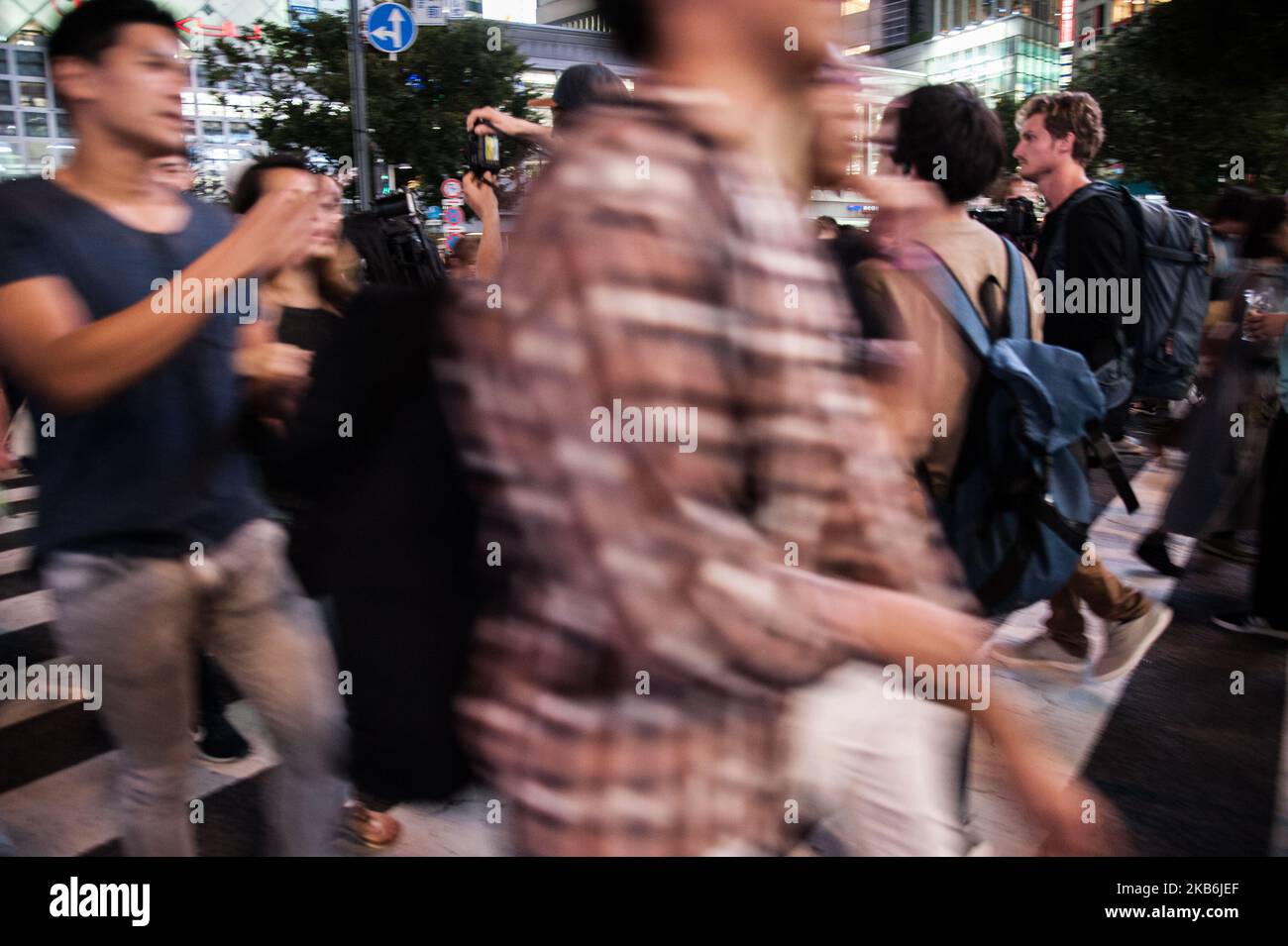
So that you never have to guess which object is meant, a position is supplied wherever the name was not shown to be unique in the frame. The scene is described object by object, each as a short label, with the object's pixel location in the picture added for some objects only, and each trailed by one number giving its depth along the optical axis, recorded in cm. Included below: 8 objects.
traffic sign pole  1380
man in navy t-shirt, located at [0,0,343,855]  175
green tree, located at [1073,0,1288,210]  1844
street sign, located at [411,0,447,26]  1316
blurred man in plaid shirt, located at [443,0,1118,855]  81
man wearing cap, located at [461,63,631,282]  256
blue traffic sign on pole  1185
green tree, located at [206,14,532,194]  2384
